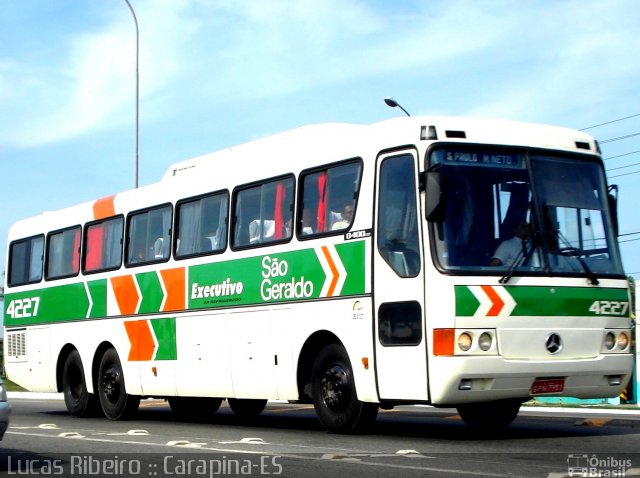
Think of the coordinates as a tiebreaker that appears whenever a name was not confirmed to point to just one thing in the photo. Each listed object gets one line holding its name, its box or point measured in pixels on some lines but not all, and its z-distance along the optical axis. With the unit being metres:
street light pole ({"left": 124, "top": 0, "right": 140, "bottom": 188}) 34.28
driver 13.07
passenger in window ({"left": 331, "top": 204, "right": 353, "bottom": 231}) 14.19
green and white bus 12.88
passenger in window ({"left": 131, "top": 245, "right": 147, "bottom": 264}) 19.09
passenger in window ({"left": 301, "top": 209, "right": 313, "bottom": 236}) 14.98
